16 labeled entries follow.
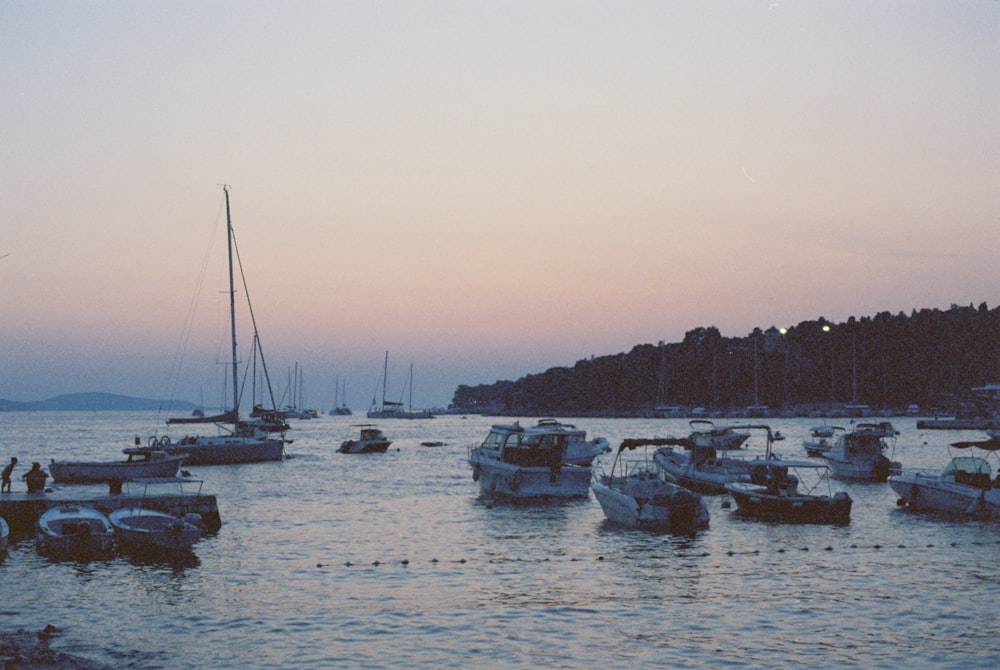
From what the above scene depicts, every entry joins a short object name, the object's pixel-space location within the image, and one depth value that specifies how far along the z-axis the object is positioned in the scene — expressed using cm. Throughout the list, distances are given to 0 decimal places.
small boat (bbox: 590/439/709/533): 3941
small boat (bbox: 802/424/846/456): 9504
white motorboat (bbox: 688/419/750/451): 6244
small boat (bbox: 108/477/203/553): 3381
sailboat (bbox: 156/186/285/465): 8238
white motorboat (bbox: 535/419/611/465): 6862
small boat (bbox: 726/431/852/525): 4244
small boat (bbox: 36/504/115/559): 3372
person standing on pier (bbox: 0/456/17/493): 4560
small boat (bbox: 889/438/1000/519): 4394
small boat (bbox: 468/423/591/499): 5006
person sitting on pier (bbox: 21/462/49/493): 4291
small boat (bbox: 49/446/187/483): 6900
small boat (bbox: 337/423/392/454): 11031
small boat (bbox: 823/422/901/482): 6625
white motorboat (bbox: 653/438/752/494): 5725
